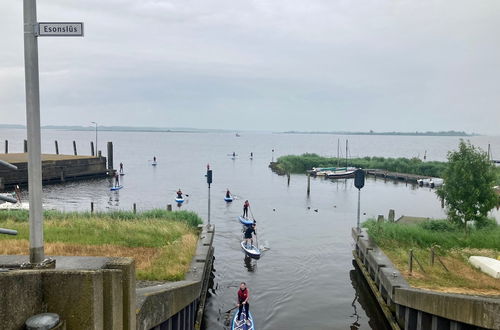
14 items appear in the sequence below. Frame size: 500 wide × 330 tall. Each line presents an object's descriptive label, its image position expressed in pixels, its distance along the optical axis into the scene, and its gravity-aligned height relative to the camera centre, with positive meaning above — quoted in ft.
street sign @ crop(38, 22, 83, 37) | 24.31 +6.06
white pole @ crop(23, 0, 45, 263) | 25.18 +1.45
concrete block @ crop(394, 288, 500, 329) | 45.39 -17.71
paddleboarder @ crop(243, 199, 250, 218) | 137.69 -21.17
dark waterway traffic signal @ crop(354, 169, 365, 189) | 94.89 -7.71
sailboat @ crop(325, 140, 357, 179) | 282.97 -20.06
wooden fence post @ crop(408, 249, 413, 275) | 62.90 -16.77
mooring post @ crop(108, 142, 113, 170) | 273.95 -11.08
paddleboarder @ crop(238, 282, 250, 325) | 59.80 -21.29
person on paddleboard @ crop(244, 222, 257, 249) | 98.22 -21.26
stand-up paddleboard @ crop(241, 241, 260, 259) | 94.84 -23.59
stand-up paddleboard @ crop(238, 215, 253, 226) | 129.69 -23.78
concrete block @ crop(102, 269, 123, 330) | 22.75 -8.18
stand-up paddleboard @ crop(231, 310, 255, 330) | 58.54 -24.29
